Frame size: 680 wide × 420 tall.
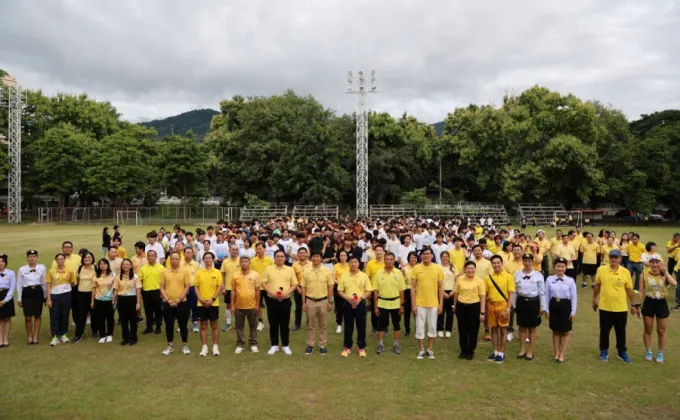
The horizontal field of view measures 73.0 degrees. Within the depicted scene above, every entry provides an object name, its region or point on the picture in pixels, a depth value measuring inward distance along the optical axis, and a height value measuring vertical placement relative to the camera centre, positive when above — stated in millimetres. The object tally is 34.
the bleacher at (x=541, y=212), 39688 -775
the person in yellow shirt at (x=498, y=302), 6957 -1514
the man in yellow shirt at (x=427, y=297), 7180 -1487
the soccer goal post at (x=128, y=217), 42125 -1404
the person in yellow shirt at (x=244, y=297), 7289 -1522
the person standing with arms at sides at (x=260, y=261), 8305 -1090
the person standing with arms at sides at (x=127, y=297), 7781 -1615
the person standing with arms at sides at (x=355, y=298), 7293 -1516
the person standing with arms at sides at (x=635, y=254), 11742 -1308
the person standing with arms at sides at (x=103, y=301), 7906 -1717
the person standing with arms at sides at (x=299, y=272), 7777 -1249
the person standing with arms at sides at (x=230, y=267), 8227 -1169
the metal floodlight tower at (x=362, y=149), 34375 +4351
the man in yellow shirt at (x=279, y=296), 7316 -1498
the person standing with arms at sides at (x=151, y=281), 8078 -1394
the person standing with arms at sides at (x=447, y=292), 8062 -1586
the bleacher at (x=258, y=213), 40750 -963
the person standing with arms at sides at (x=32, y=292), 7805 -1535
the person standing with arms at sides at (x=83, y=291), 8086 -1576
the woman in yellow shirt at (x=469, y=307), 6988 -1587
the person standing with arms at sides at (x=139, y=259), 8844 -1105
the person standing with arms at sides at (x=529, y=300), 6895 -1464
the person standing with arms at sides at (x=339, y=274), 8055 -1258
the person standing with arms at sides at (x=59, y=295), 7863 -1612
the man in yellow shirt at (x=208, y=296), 7160 -1470
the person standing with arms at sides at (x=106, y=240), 15467 -1305
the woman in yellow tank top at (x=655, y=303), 6805 -1497
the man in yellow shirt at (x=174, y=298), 7297 -1521
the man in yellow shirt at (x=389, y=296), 7305 -1493
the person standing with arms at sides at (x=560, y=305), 6738 -1500
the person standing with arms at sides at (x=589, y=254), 12604 -1403
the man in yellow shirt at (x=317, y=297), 7383 -1528
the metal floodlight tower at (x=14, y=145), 42156 +5294
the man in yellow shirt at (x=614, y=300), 6812 -1454
